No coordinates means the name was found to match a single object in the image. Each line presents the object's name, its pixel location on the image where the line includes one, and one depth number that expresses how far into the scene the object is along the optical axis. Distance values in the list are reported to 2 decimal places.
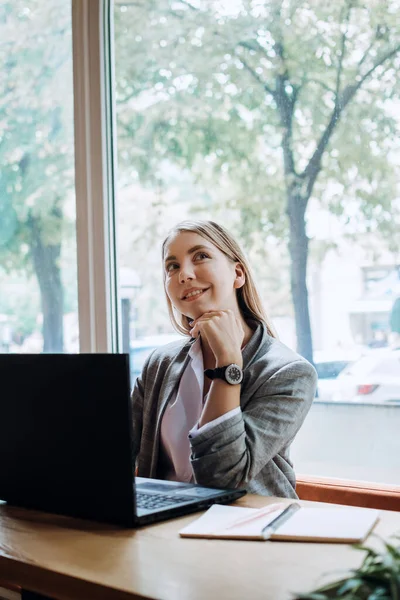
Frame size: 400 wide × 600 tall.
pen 1.19
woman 1.58
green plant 0.81
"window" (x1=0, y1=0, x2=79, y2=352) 2.96
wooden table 0.99
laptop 1.24
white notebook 1.17
